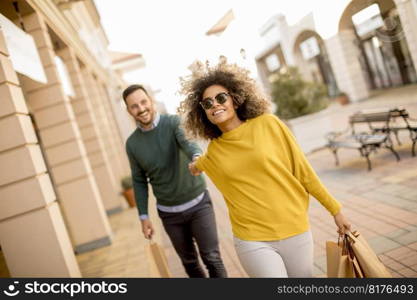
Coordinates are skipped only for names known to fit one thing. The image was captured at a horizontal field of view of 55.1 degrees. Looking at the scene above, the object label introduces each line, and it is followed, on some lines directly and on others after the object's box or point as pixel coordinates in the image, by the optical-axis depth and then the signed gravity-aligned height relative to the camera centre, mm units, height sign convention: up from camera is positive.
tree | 10312 +93
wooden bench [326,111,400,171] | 6855 -1039
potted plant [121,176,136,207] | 11312 -1114
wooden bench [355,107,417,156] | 6840 -781
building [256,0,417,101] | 7882 +1199
